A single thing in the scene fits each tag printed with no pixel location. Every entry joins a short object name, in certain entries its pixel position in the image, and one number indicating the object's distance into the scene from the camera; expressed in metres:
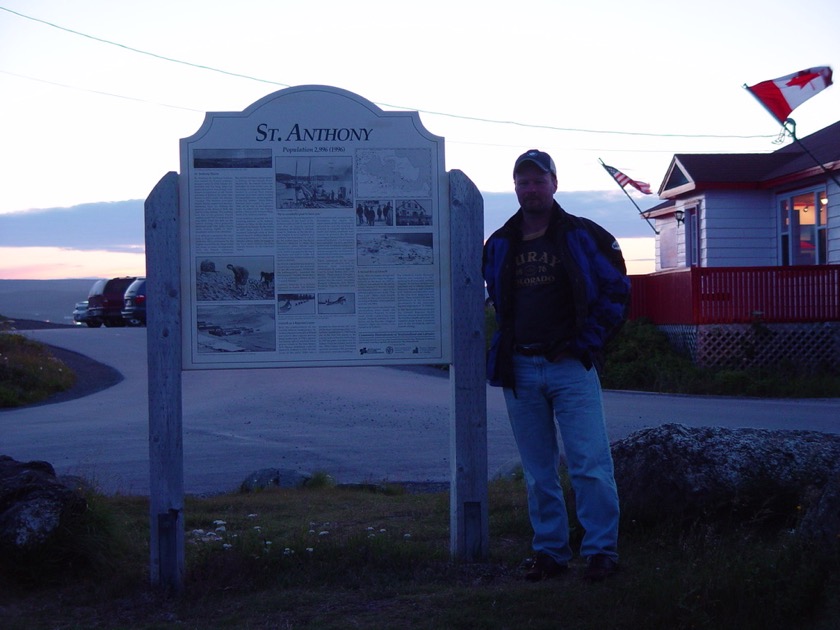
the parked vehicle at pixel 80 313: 40.48
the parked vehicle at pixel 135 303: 35.97
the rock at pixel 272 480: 8.23
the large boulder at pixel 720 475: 5.34
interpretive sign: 5.20
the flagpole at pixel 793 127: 18.86
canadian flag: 18.56
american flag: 29.59
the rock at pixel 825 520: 4.25
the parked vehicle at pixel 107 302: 38.06
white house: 19.05
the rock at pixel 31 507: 4.89
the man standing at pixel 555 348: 4.64
